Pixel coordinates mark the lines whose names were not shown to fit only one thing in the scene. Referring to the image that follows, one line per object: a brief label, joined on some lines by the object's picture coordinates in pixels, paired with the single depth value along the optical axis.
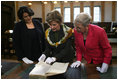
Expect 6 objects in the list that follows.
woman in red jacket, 1.52
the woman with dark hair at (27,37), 2.15
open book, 1.26
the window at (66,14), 11.61
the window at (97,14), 11.30
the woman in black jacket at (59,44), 1.73
